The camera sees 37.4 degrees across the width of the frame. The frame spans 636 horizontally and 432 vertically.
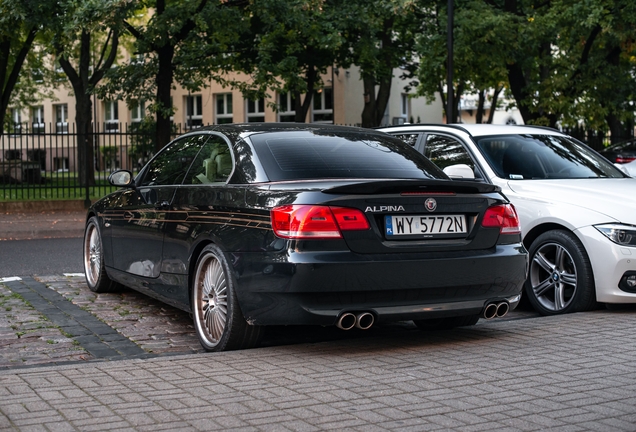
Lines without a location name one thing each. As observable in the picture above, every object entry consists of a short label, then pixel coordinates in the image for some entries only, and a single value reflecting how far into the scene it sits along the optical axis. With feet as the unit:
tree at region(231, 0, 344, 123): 72.95
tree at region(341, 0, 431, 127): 82.38
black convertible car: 18.44
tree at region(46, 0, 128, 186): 62.08
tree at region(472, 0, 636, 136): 77.36
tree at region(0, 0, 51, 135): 64.95
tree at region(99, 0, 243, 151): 69.26
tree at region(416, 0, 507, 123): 78.89
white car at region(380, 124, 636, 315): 24.18
